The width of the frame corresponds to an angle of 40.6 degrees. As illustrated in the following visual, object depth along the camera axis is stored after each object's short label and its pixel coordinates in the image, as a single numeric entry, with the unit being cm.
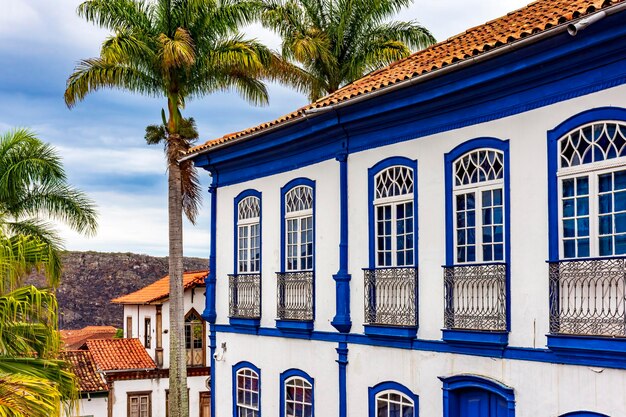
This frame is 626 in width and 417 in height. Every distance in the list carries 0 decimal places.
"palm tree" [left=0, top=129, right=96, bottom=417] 786
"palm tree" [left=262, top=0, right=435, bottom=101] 2186
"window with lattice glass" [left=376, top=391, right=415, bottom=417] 1198
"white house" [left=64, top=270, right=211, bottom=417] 2766
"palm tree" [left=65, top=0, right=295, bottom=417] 1877
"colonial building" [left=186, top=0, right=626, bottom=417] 922
